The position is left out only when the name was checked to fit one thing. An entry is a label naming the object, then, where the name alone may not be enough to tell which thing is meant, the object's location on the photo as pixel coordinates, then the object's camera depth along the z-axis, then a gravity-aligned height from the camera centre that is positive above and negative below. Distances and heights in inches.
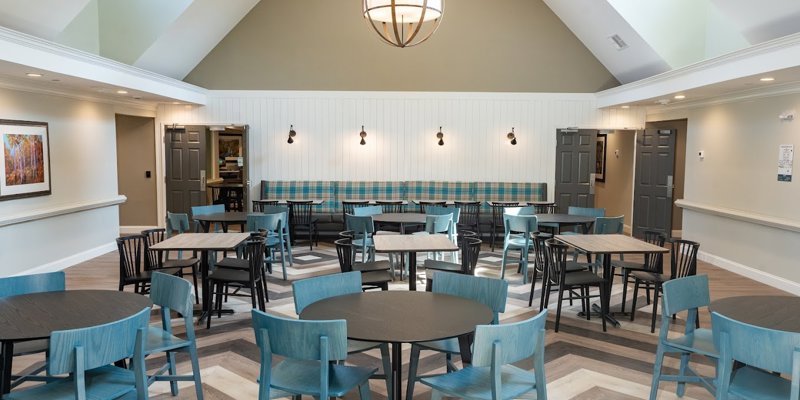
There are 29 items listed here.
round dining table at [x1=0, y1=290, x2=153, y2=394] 106.8 -30.0
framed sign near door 492.7 +10.0
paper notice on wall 270.4 +5.2
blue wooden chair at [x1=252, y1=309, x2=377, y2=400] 101.0 -33.1
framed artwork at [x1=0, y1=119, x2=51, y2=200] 265.7 +1.4
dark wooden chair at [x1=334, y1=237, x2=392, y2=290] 197.4 -37.8
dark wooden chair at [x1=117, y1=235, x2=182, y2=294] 201.8 -38.2
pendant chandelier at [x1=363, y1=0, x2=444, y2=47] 173.5 +48.2
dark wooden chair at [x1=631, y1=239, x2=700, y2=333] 200.4 -36.4
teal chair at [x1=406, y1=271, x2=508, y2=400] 128.6 -28.5
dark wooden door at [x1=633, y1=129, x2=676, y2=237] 388.8 -6.9
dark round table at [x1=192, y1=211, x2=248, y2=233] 271.0 -24.9
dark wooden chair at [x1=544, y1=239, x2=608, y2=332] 203.6 -38.4
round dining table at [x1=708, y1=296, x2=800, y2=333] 118.0 -29.8
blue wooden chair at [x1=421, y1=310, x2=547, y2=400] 98.2 -35.5
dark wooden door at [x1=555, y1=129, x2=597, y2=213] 415.8 +1.8
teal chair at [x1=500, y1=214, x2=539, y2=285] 265.0 -28.3
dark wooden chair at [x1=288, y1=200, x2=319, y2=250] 380.4 -34.4
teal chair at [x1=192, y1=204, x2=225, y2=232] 283.3 -22.2
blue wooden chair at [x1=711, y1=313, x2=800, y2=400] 98.4 -32.2
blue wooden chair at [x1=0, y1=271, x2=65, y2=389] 127.3 -29.0
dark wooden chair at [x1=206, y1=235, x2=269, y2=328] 203.6 -38.9
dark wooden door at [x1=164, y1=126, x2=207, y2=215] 409.7 +1.2
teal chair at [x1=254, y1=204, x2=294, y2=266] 308.5 -24.1
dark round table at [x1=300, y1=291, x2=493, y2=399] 106.5 -29.8
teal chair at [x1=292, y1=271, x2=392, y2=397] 125.6 -28.3
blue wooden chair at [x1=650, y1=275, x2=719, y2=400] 128.7 -35.3
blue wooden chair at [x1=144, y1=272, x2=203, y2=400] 126.6 -34.0
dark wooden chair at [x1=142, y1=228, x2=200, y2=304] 218.5 -37.5
